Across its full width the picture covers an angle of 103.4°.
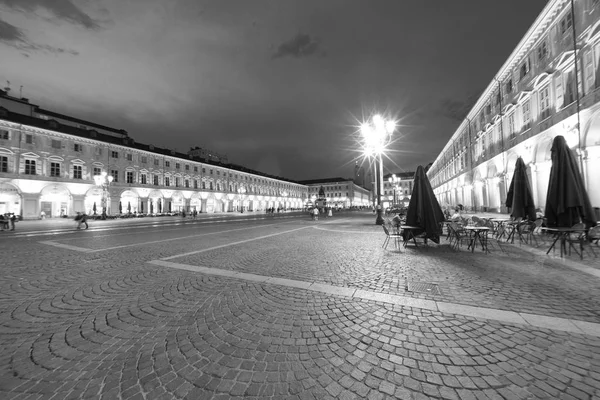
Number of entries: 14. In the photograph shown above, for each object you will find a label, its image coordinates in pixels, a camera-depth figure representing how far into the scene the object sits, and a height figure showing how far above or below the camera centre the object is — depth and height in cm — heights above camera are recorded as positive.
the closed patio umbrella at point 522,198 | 1045 +22
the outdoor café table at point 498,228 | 982 -105
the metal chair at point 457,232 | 816 -97
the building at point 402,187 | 11988 +907
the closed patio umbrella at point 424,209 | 859 -17
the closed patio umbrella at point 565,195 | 740 +23
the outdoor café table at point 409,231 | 865 -99
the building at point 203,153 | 9019 +2083
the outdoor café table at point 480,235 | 761 -115
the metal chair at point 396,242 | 881 -153
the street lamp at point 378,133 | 1517 +475
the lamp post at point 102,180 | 3020 +370
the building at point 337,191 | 12469 +802
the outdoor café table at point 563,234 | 666 -96
